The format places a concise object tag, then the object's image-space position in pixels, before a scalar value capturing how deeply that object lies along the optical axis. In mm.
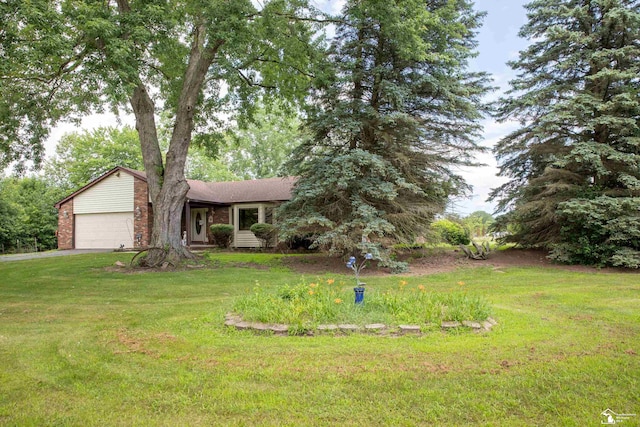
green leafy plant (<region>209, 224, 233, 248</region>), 18500
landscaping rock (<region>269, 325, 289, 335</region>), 4430
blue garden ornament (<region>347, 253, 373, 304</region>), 5036
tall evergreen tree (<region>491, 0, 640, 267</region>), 10391
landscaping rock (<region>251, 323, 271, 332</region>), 4492
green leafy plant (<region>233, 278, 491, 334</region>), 4613
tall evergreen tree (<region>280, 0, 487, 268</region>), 10383
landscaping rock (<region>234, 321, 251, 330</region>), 4574
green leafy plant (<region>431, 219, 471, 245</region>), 17312
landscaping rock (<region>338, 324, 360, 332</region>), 4384
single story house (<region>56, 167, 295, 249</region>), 18125
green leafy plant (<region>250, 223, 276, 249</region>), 17114
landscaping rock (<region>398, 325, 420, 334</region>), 4348
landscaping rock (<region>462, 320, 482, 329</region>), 4465
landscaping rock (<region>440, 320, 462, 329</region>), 4465
